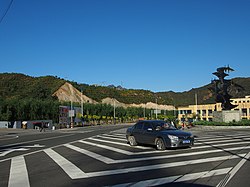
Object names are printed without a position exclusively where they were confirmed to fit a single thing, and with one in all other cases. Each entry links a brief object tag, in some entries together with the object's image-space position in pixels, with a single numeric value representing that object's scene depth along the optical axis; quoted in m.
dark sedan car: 14.81
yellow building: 77.98
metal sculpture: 38.62
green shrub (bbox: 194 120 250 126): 35.41
